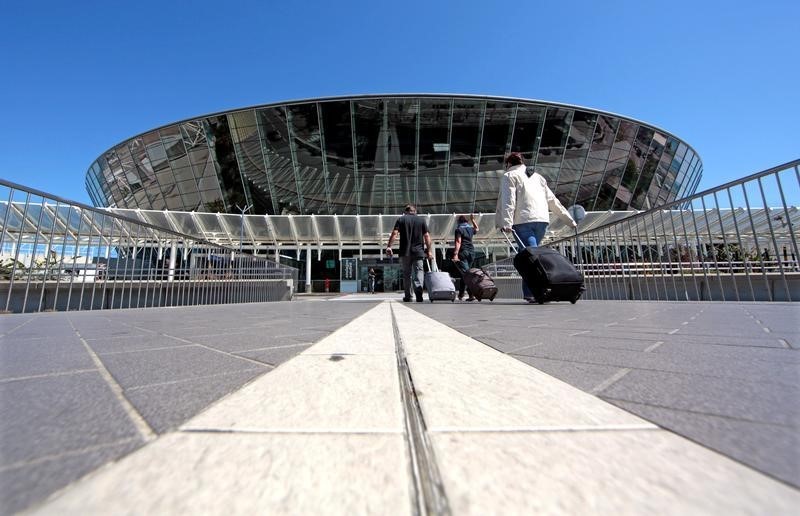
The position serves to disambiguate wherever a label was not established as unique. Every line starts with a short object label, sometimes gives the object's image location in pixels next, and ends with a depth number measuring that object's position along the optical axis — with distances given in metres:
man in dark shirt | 5.96
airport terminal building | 22.50
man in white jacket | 4.93
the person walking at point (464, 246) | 6.27
